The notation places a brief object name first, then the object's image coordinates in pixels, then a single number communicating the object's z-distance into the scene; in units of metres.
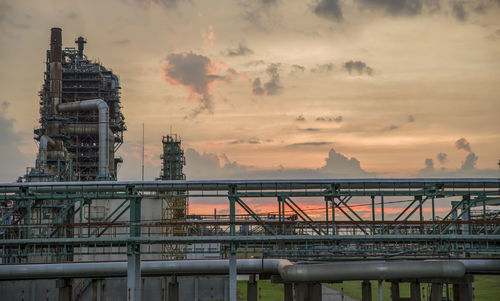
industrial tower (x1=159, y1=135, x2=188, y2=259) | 82.44
